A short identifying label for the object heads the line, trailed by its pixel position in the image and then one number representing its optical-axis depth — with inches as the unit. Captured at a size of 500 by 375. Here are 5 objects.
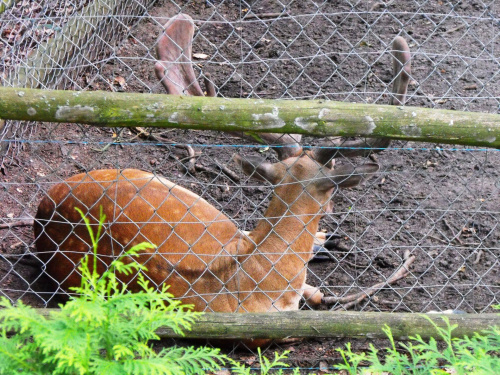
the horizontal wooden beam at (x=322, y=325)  234.5
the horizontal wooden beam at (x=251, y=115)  199.0
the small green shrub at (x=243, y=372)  146.4
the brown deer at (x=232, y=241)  275.4
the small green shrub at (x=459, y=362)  137.4
